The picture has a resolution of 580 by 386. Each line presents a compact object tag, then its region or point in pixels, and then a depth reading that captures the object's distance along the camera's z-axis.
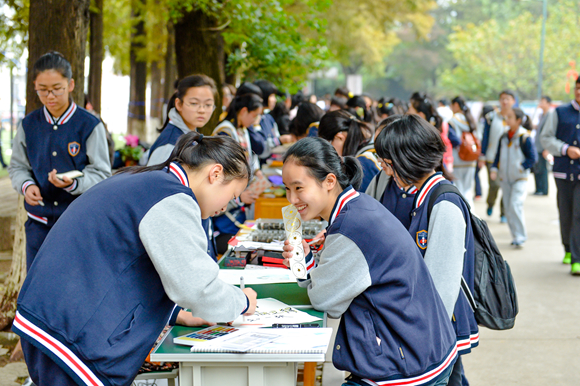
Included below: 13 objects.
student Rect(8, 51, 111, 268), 3.77
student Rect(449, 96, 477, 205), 9.21
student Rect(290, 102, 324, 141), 6.17
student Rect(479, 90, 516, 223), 9.30
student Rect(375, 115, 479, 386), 2.49
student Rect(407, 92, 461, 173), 7.99
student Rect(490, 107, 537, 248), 7.65
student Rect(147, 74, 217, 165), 3.79
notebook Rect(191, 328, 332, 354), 2.01
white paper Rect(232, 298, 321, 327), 2.35
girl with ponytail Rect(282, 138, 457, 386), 2.12
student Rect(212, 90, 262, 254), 4.76
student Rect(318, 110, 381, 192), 4.44
